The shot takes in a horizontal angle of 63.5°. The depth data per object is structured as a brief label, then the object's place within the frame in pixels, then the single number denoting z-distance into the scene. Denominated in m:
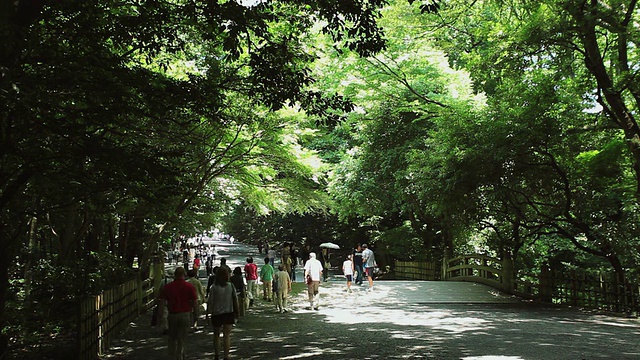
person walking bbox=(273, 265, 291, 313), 14.82
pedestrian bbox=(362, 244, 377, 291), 19.72
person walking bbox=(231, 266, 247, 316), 12.94
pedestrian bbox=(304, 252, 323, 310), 15.20
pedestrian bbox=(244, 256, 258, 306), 16.22
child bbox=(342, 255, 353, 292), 18.72
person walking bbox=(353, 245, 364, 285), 20.58
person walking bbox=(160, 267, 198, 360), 8.04
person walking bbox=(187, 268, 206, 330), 11.30
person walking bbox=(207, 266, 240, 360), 8.59
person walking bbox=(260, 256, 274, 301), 16.66
